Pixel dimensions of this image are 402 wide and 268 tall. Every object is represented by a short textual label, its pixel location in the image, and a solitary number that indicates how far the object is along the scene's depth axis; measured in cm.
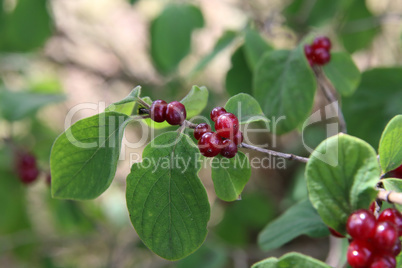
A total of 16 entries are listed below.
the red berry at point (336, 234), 37
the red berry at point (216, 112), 39
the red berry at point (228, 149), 38
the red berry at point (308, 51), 47
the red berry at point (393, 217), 35
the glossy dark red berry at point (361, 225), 34
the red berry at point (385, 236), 34
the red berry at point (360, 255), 34
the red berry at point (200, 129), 39
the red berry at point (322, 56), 46
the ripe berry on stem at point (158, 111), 39
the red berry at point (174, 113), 38
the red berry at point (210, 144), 38
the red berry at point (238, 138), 38
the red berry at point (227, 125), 38
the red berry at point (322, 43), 46
